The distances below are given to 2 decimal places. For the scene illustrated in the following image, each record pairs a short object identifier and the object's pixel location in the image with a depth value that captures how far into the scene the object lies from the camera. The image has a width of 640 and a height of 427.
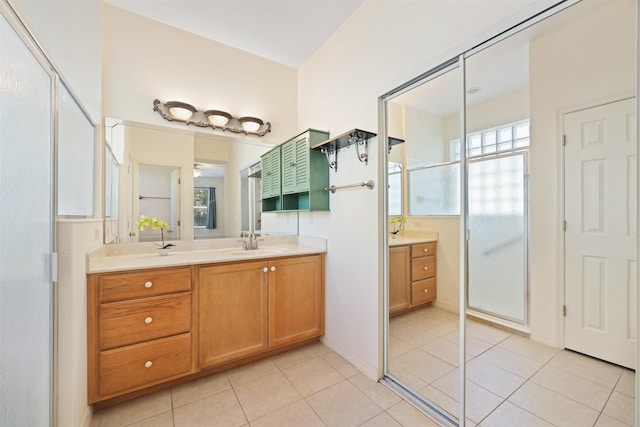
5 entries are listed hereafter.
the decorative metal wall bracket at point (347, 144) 1.93
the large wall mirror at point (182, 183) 2.07
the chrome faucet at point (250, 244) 2.51
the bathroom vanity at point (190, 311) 1.55
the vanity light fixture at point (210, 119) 2.25
